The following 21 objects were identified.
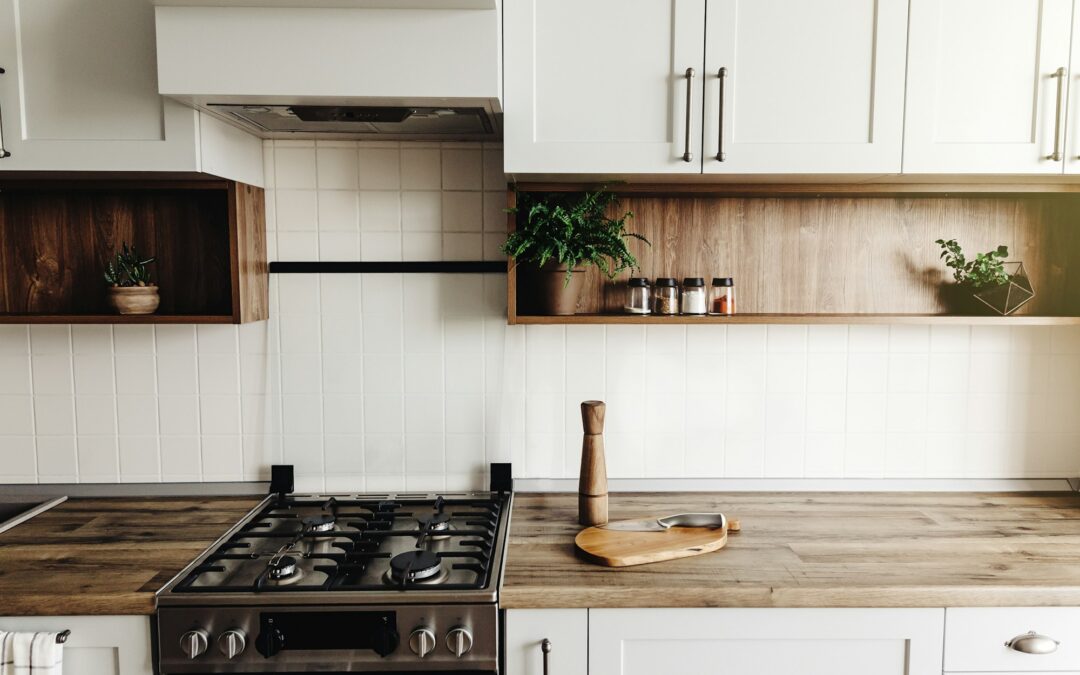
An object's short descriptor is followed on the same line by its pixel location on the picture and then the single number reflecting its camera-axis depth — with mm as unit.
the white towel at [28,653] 1410
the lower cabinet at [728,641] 1473
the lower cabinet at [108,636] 1441
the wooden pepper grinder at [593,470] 1787
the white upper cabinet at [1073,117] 1653
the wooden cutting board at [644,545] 1566
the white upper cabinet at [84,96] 1602
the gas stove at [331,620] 1427
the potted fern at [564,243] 1764
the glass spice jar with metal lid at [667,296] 1893
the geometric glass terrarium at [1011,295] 1858
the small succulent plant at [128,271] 1868
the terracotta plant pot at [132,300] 1817
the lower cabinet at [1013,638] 1482
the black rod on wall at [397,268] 2029
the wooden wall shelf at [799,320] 1809
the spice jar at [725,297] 1912
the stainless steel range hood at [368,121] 1645
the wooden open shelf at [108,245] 1970
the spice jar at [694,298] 1868
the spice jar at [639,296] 1899
